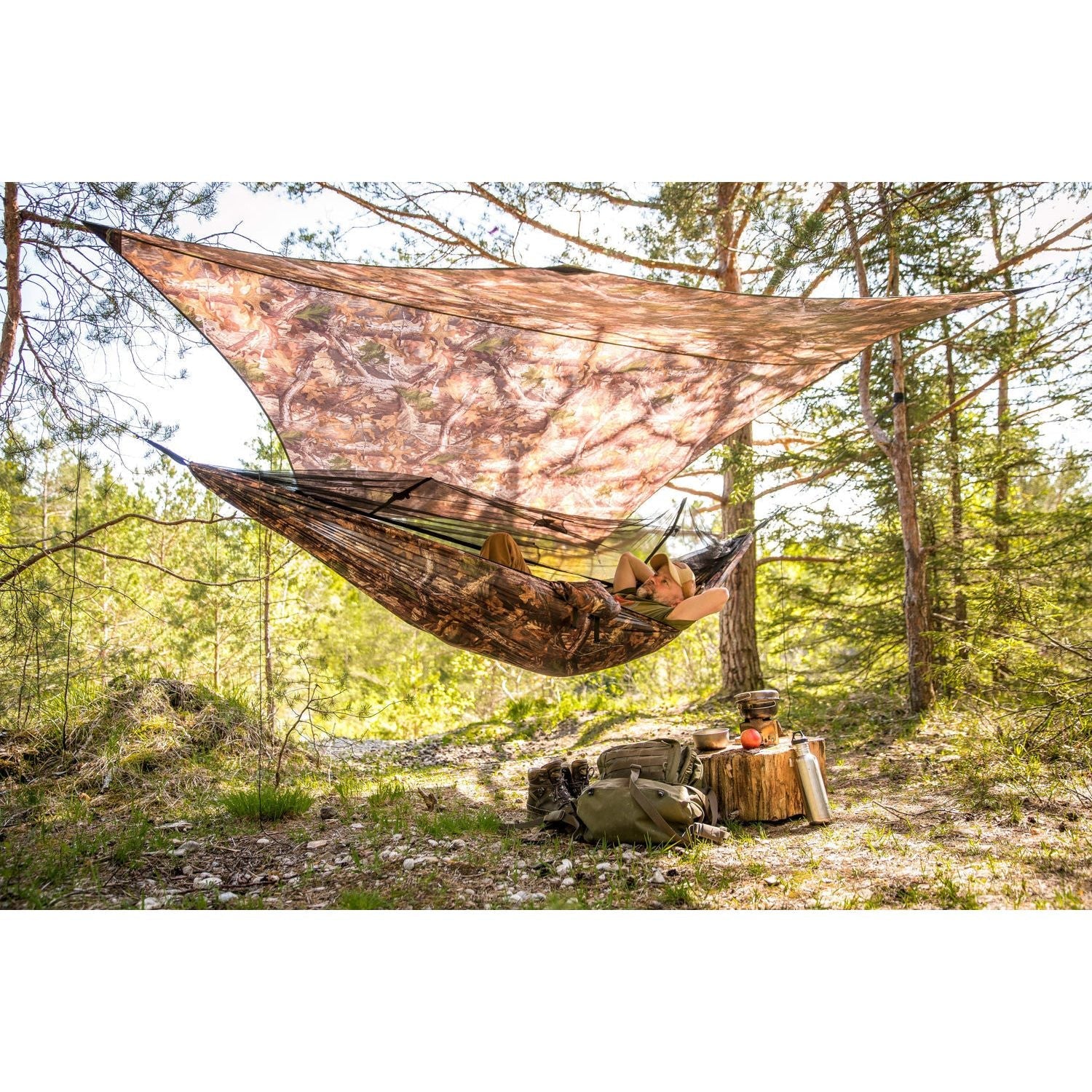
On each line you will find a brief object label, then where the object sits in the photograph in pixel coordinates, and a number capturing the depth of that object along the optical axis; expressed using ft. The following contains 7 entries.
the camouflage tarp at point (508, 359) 6.79
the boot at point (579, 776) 8.72
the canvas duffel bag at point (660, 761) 7.93
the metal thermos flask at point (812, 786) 8.00
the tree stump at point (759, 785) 8.07
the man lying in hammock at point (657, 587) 8.49
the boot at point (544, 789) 8.61
